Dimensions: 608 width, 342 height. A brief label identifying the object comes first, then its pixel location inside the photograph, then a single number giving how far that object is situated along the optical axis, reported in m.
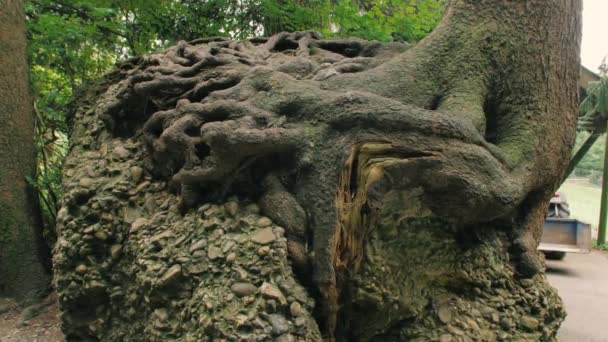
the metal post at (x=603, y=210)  12.86
